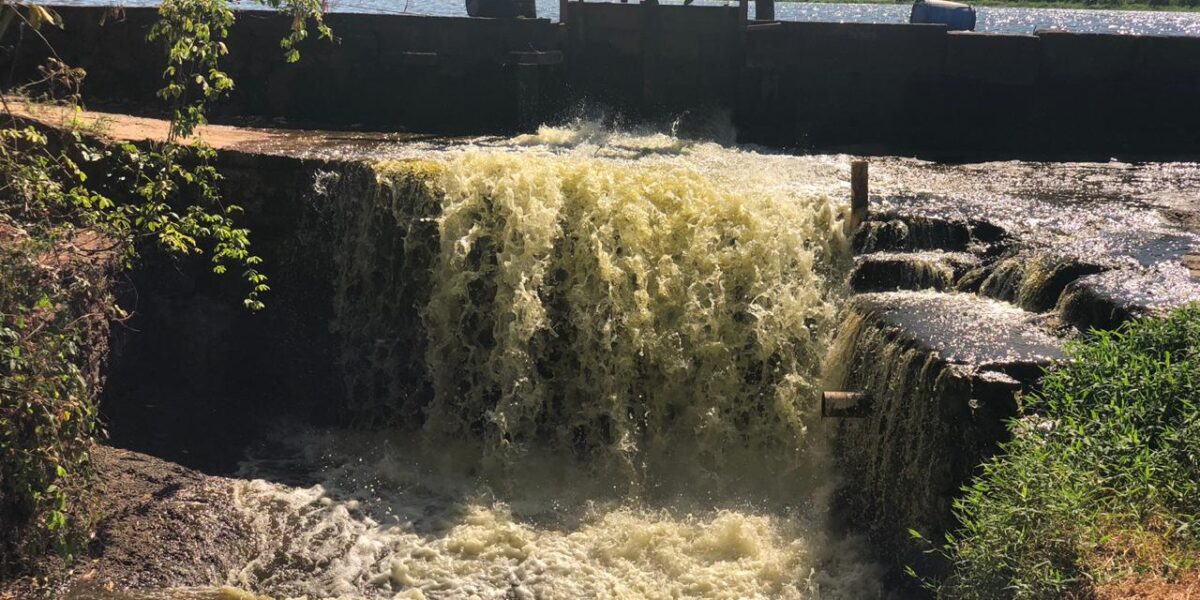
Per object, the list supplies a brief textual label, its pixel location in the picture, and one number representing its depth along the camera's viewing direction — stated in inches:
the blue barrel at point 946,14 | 839.1
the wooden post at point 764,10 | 717.9
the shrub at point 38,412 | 281.6
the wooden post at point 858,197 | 407.5
